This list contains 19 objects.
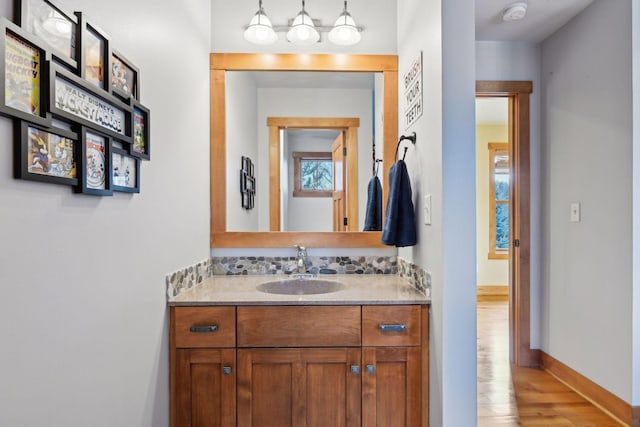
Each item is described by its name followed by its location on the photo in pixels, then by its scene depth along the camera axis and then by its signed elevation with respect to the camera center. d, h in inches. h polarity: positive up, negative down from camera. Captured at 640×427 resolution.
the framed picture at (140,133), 46.9 +10.7
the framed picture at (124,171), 42.3 +5.1
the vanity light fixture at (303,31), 79.0 +39.7
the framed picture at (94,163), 35.8 +5.2
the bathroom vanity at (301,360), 59.2 -24.3
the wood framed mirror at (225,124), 80.7 +19.7
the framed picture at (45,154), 28.5 +5.0
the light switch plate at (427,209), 59.9 +0.5
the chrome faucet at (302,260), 79.5 -10.5
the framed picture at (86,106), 32.2 +11.0
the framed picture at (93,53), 35.9 +16.8
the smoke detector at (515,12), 84.6 +47.6
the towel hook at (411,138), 68.1 +14.1
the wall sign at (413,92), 65.2 +22.9
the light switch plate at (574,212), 89.3 +0.0
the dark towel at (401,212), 65.4 +0.0
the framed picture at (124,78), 42.5 +16.7
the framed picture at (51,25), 29.2 +16.3
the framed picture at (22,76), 27.1 +10.9
